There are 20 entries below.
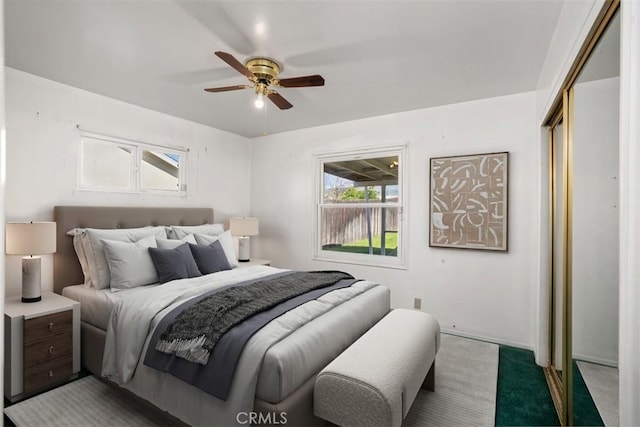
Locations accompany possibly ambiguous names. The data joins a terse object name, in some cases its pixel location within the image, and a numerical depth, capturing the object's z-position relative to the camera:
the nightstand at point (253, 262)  4.22
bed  1.69
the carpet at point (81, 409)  2.11
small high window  3.37
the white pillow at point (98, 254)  2.84
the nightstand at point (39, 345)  2.31
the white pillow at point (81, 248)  2.96
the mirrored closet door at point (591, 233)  1.23
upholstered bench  1.58
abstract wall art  3.33
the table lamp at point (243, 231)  4.39
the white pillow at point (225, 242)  3.61
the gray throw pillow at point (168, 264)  2.94
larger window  4.03
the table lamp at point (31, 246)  2.55
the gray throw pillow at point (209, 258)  3.28
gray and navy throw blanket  1.77
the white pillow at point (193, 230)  3.55
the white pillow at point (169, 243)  3.18
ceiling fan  2.42
